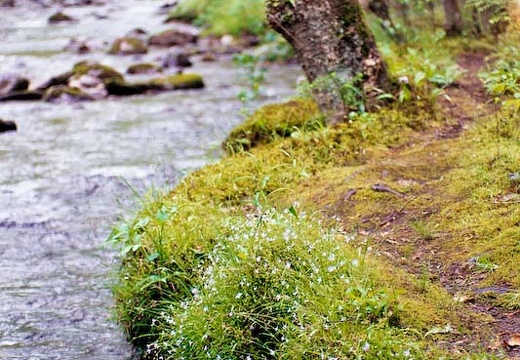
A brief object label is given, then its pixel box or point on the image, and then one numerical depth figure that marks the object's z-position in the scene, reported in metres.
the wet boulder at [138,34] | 21.03
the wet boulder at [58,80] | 14.95
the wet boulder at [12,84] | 14.61
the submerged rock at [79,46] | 18.91
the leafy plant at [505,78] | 4.90
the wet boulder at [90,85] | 14.03
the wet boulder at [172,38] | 20.06
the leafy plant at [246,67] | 7.61
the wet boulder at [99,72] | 14.96
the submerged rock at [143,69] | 16.14
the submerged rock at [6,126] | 11.66
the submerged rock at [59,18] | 24.39
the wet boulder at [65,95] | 13.84
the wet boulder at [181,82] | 14.20
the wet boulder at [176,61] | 16.86
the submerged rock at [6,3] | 28.81
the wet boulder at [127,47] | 18.77
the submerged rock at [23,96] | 14.17
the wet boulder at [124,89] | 14.16
